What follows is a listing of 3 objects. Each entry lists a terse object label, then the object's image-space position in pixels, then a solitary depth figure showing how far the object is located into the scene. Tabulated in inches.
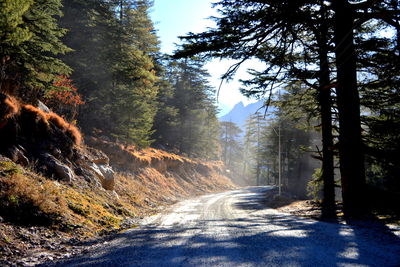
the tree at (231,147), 2498.8
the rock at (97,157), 496.5
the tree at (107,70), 702.5
